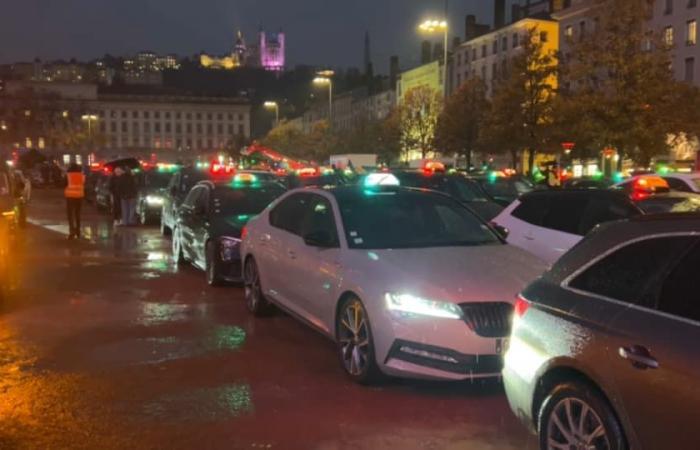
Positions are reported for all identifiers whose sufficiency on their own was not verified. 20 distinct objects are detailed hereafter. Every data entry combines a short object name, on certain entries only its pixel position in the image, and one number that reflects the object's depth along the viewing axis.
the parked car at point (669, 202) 11.37
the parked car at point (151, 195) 22.33
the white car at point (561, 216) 8.82
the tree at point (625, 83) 33.06
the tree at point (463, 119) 60.22
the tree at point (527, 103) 47.31
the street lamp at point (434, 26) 31.80
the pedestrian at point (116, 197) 21.35
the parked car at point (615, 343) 3.40
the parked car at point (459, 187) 14.75
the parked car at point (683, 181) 14.59
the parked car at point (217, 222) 11.06
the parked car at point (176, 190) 17.44
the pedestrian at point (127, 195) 20.94
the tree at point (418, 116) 68.38
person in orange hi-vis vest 17.97
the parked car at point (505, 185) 18.70
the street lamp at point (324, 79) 51.71
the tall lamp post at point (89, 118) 95.35
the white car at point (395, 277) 5.79
